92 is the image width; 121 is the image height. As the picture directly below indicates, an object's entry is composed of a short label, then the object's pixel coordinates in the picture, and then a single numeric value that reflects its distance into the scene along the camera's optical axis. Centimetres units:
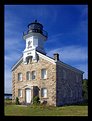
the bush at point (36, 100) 874
